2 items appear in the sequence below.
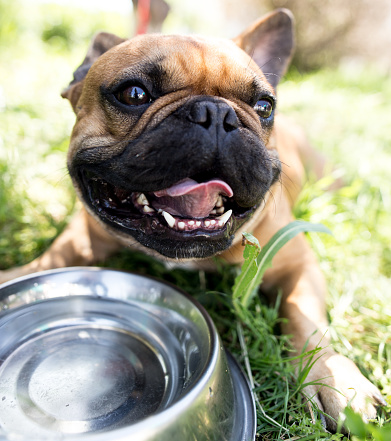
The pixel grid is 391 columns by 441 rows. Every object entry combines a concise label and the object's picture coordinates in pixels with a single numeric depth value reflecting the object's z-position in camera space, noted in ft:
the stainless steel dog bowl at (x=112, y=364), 0.75
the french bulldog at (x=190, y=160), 0.89
